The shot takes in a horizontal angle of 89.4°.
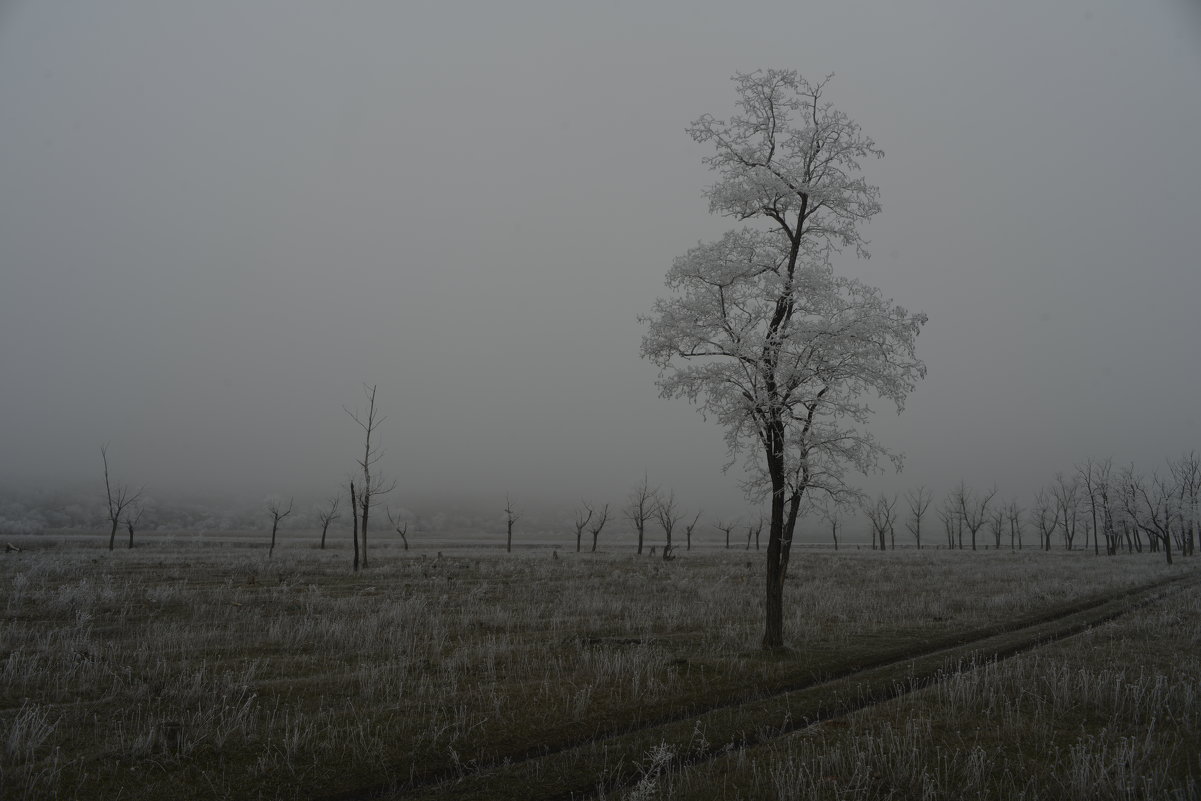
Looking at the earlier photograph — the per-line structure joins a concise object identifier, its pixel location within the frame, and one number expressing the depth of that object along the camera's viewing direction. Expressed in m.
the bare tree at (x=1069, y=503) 86.14
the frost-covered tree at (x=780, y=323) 12.65
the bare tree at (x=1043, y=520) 85.86
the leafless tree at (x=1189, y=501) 60.26
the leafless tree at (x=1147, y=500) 64.62
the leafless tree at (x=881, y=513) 79.70
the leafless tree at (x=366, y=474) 31.89
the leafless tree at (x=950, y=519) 98.66
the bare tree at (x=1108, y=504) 69.38
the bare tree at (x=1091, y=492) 70.53
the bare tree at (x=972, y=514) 91.47
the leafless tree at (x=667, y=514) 69.89
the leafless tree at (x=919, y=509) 94.85
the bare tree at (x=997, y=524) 102.47
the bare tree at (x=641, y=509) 64.02
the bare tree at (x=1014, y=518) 94.56
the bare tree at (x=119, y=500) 46.91
